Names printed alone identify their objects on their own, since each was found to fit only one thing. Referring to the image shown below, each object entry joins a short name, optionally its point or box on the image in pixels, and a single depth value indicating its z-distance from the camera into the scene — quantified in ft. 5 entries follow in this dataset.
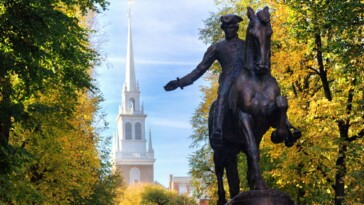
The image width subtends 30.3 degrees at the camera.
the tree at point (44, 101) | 59.11
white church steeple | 525.34
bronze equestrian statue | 31.01
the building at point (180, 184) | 449.89
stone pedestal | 28.73
